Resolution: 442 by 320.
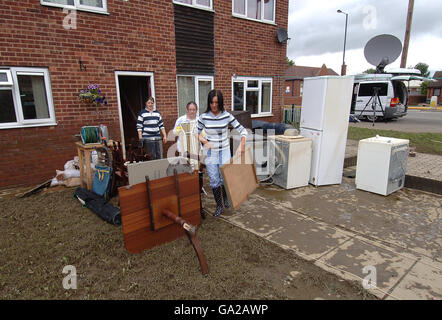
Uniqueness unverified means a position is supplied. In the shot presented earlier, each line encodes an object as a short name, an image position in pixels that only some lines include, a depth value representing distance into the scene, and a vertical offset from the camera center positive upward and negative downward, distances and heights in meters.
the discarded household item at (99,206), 3.82 -1.57
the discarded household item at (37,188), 4.89 -1.62
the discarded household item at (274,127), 5.88 -0.59
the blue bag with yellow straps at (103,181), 4.50 -1.33
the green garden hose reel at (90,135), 4.79 -0.59
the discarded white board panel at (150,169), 3.09 -0.81
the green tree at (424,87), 40.88 +1.76
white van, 15.58 +0.18
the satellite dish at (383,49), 12.97 +2.39
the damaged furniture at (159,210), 2.77 -1.21
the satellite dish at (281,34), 9.18 +2.19
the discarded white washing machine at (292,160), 5.12 -1.14
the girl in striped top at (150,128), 5.37 -0.55
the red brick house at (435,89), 38.35 +1.36
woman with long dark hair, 3.76 -0.46
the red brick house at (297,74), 35.53 +4.02
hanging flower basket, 5.59 +0.12
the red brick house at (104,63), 5.08 +0.85
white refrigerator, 4.98 -0.42
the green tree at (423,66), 67.25 +8.25
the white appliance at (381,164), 4.72 -1.16
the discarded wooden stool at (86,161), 4.72 -1.07
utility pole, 17.44 +4.27
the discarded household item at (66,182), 5.30 -1.57
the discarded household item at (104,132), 5.02 -0.56
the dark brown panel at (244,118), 5.71 -0.37
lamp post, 29.15 +3.80
